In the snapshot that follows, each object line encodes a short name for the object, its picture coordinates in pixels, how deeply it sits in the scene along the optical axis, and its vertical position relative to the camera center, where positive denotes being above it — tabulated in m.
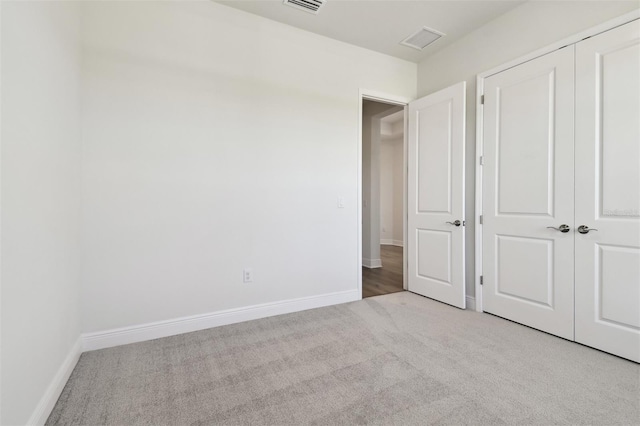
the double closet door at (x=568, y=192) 1.96 +0.11
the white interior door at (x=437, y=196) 2.97 +0.12
